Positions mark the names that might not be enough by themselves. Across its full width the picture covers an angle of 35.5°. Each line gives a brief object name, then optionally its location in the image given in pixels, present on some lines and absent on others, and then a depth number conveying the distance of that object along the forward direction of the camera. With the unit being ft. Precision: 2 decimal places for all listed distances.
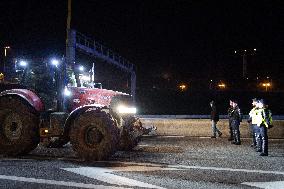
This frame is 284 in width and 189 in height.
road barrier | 66.18
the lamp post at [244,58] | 225.37
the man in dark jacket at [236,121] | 56.01
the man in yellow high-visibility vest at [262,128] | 43.32
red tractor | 37.06
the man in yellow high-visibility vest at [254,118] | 47.11
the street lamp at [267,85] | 236.34
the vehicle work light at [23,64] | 41.88
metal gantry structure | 91.20
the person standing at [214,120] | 63.72
